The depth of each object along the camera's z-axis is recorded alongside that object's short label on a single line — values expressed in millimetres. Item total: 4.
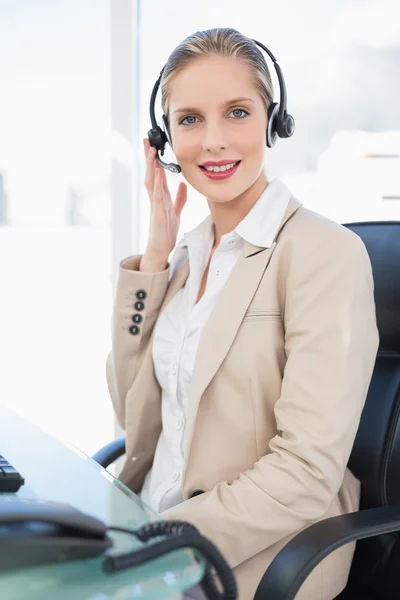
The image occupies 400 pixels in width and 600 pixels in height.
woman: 1150
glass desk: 601
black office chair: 1268
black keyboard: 826
